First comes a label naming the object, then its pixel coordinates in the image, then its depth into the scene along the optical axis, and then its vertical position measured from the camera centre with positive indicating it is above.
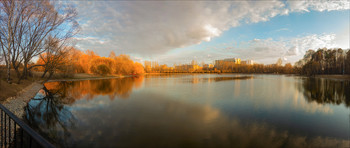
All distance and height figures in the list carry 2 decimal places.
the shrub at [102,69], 42.33 +0.77
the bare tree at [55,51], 18.70 +2.80
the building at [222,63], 133.56 +7.16
